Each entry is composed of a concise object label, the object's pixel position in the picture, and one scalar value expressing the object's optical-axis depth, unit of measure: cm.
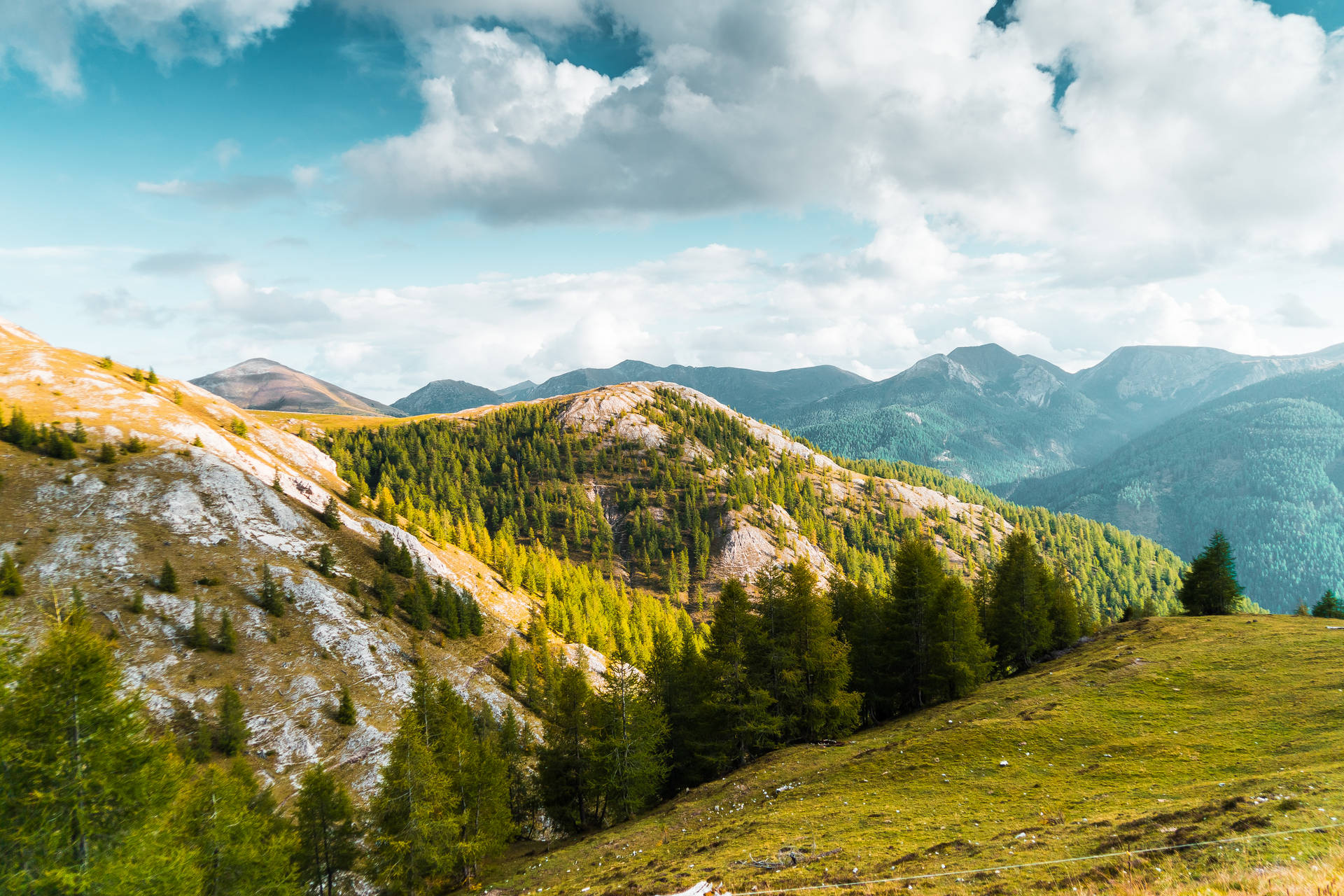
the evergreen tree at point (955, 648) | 5028
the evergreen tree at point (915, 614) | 5259
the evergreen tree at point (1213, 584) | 7325
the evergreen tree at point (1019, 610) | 6141
